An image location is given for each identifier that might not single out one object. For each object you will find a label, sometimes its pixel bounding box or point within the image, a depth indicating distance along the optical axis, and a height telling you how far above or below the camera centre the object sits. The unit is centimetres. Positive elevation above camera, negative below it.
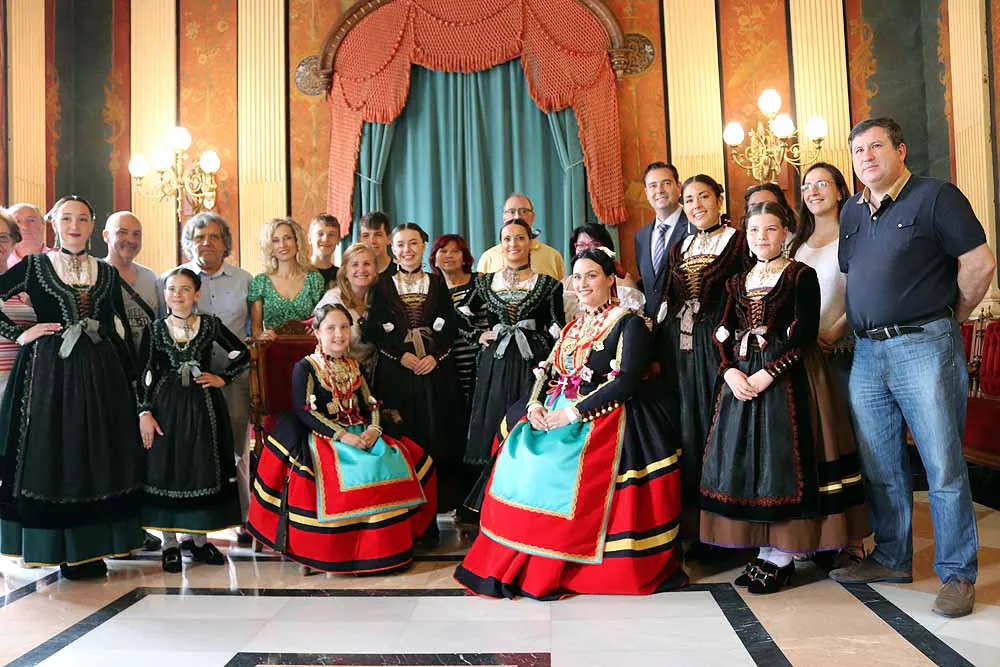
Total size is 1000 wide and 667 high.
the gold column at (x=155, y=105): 757 +243
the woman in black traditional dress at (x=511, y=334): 378 +13
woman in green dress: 431 +45
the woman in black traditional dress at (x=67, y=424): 338 -18
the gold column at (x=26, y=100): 672 +229
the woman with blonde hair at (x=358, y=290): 403 +38
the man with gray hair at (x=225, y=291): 412 +41
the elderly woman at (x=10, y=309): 355 +30
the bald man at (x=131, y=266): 392 +54
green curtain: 720 +181
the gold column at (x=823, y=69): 705 +238
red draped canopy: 709 +259
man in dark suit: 388 +63
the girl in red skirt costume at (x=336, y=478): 344 -45
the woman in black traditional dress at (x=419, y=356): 393 +5
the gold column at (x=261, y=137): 747 +209
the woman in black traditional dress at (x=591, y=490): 314 -48
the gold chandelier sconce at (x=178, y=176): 691 +170
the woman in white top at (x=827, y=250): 349 +45
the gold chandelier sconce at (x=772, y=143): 655 +171
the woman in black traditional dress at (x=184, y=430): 362 -24
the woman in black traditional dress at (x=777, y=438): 304 -31
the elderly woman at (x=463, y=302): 407 +31
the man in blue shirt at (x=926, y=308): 283 +15
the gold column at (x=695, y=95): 717 +223
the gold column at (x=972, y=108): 614 +178
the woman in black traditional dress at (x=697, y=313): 339 +18
